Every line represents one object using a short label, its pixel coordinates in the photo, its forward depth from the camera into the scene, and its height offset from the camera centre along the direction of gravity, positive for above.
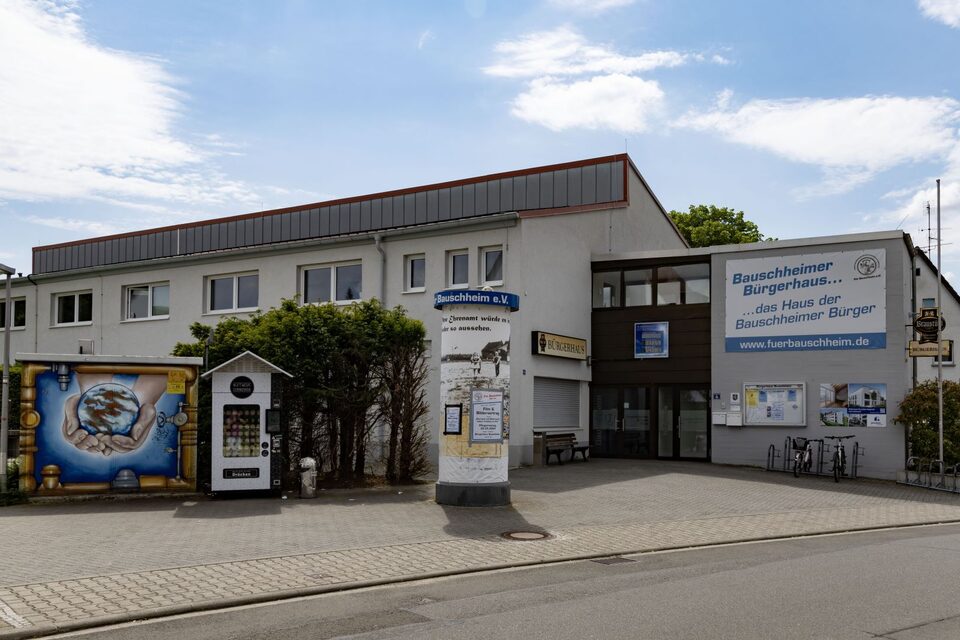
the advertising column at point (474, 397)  13.87 -0.60
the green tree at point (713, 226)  40.97 +6.40
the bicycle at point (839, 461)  19.47 -2.24
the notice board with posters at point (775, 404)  21.59 -1.06
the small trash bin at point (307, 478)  14.59 -1.98
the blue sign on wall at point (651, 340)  23.76 +0.55
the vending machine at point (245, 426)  14.27 -1.12
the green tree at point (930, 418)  19.77 -1.28
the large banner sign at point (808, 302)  21.00 +1.46
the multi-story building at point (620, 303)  21.03 +1.53
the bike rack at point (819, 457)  20.59 -2.31
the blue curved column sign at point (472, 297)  14.12 +0.99
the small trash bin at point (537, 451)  20.83 -2.16
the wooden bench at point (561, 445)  21.11 -2.08
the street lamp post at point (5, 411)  13.41 -0.84
